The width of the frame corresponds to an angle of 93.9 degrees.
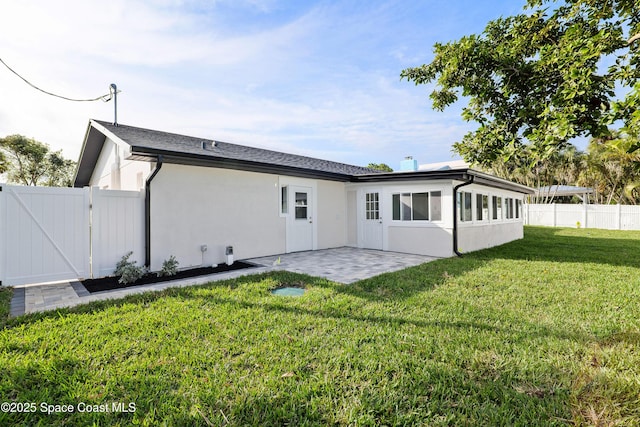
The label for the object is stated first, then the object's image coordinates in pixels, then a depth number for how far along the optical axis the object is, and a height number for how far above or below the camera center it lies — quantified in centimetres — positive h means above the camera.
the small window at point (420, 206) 977 +23
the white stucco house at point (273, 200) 714 +43
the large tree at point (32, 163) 2272 +434
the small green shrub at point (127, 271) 584 -112
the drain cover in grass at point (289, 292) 523 -139
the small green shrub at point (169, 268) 642 -114
